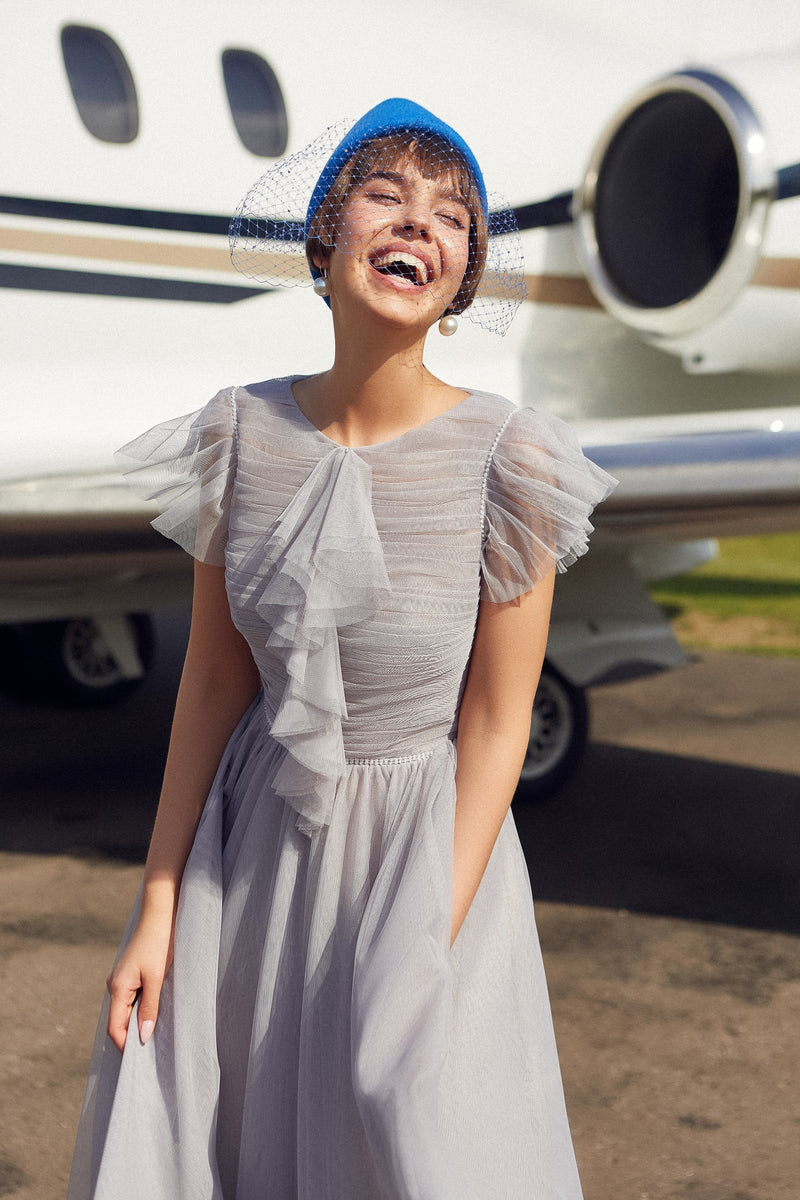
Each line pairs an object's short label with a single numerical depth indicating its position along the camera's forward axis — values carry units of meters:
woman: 1.45
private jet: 4.27
